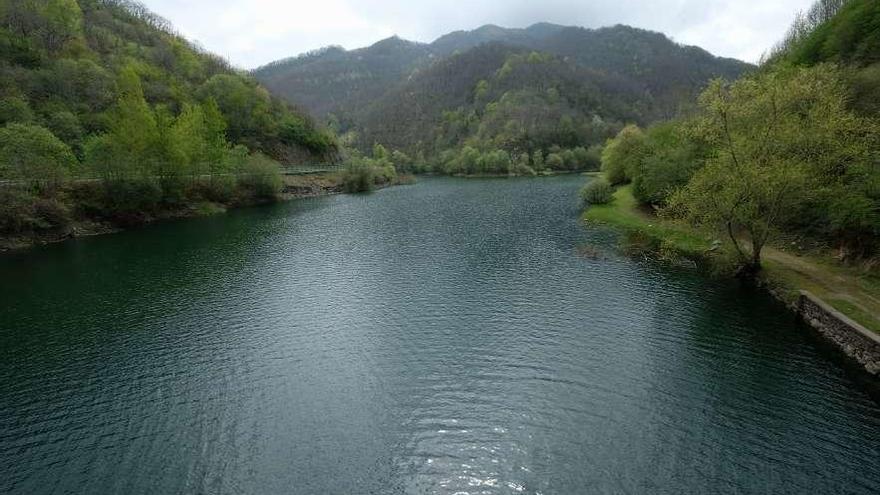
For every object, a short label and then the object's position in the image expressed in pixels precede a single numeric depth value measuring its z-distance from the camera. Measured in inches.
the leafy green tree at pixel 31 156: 2337.6
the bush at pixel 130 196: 2880.7
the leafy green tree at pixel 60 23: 4566.9
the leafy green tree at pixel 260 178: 4133.9
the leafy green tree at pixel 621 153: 3430.9
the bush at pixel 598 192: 3230.8
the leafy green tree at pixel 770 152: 1336.1
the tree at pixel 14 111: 3164.4
